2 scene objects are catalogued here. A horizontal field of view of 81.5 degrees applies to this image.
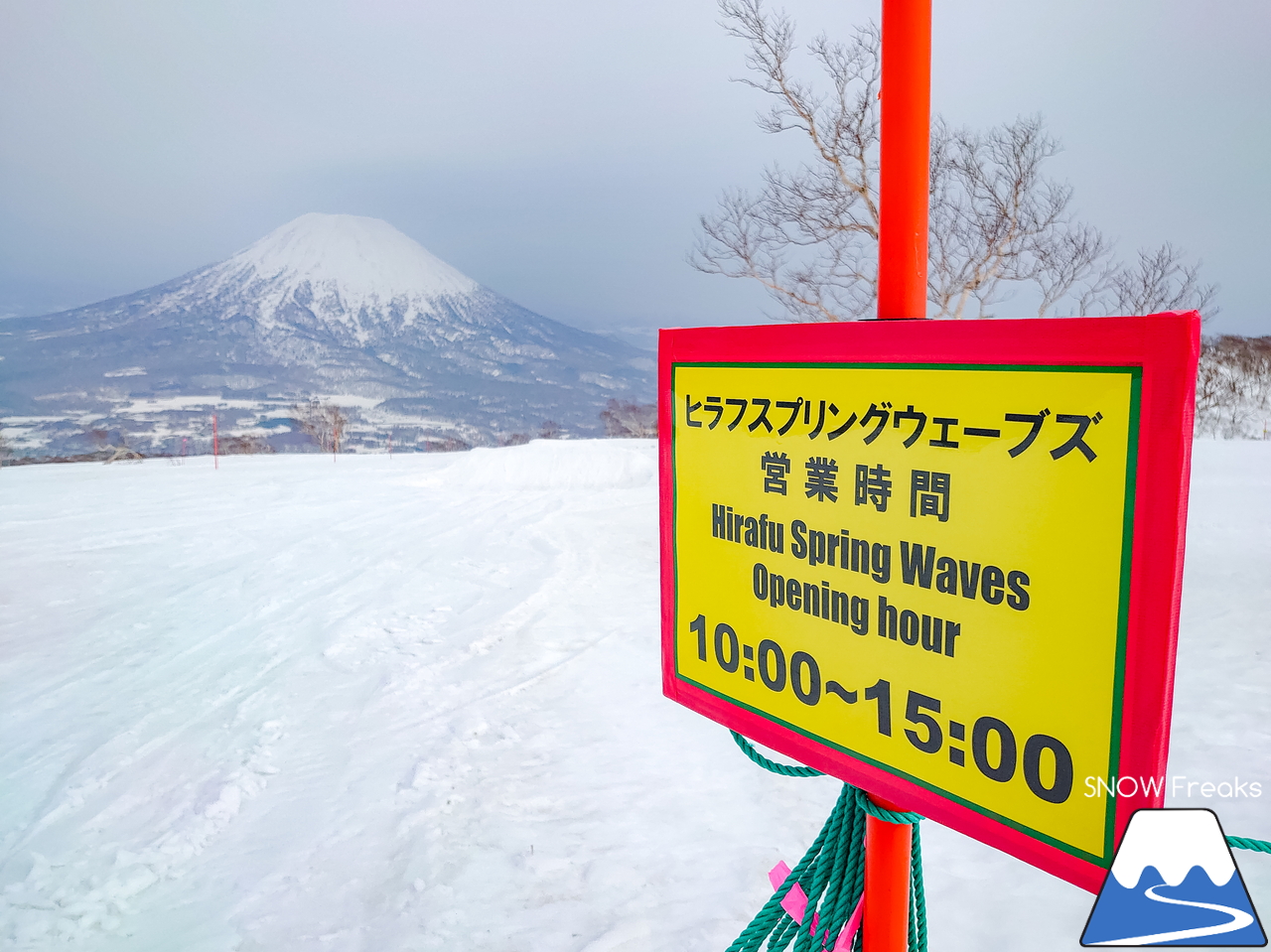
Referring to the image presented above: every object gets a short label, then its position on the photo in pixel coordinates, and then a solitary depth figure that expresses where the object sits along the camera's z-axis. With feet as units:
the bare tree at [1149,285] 32.68
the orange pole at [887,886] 4.22
